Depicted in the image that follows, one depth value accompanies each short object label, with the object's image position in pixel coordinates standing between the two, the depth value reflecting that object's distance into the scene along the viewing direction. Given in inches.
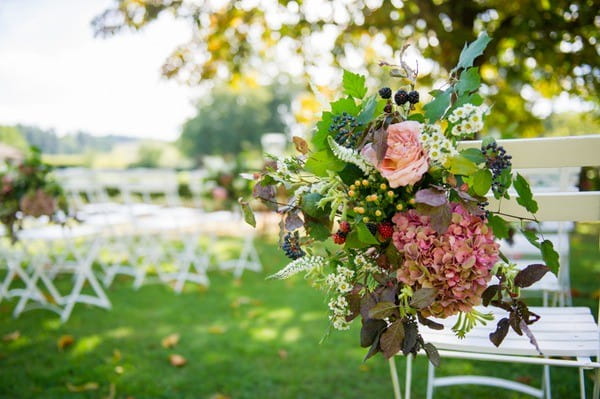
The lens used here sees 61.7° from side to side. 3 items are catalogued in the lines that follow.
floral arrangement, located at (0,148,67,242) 147.1
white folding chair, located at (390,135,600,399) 53.2
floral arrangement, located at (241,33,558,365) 44.1
